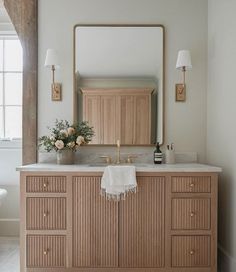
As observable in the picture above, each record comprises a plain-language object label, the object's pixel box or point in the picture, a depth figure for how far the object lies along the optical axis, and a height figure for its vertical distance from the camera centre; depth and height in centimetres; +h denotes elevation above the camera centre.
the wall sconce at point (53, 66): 281 +60
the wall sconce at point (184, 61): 277 +64
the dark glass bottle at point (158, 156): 285 -25
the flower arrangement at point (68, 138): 271 -8
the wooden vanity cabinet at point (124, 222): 238 -74
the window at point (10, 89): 354 +46
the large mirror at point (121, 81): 295 +48
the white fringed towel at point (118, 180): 232 -39
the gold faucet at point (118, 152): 283 -22
